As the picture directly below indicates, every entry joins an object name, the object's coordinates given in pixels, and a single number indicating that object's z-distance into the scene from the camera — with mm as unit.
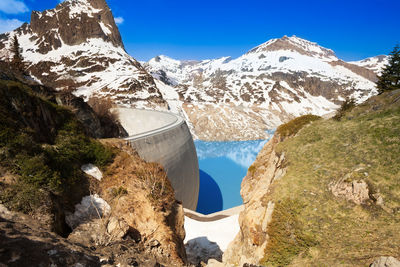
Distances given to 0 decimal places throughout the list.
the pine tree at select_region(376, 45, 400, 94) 23050
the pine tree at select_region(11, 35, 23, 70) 15521
